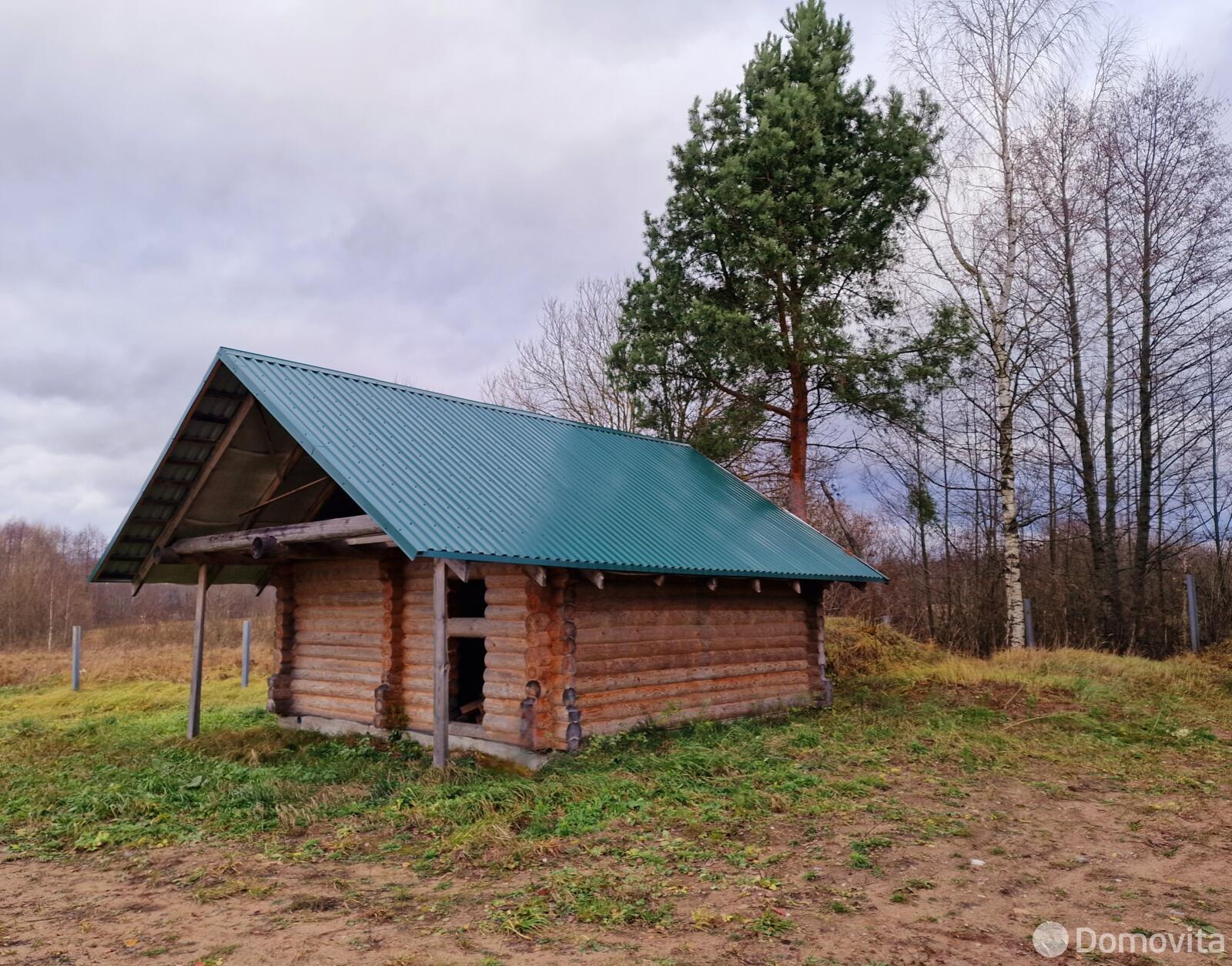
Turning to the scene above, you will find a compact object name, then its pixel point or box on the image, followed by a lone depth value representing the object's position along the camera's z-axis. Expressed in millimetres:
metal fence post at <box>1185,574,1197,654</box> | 21516
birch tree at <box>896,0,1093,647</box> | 22703
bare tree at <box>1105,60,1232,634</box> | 22750
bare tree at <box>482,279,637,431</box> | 31031
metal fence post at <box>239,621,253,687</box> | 25266
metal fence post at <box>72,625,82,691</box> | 24922
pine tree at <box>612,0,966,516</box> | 20719
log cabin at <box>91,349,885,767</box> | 11547
